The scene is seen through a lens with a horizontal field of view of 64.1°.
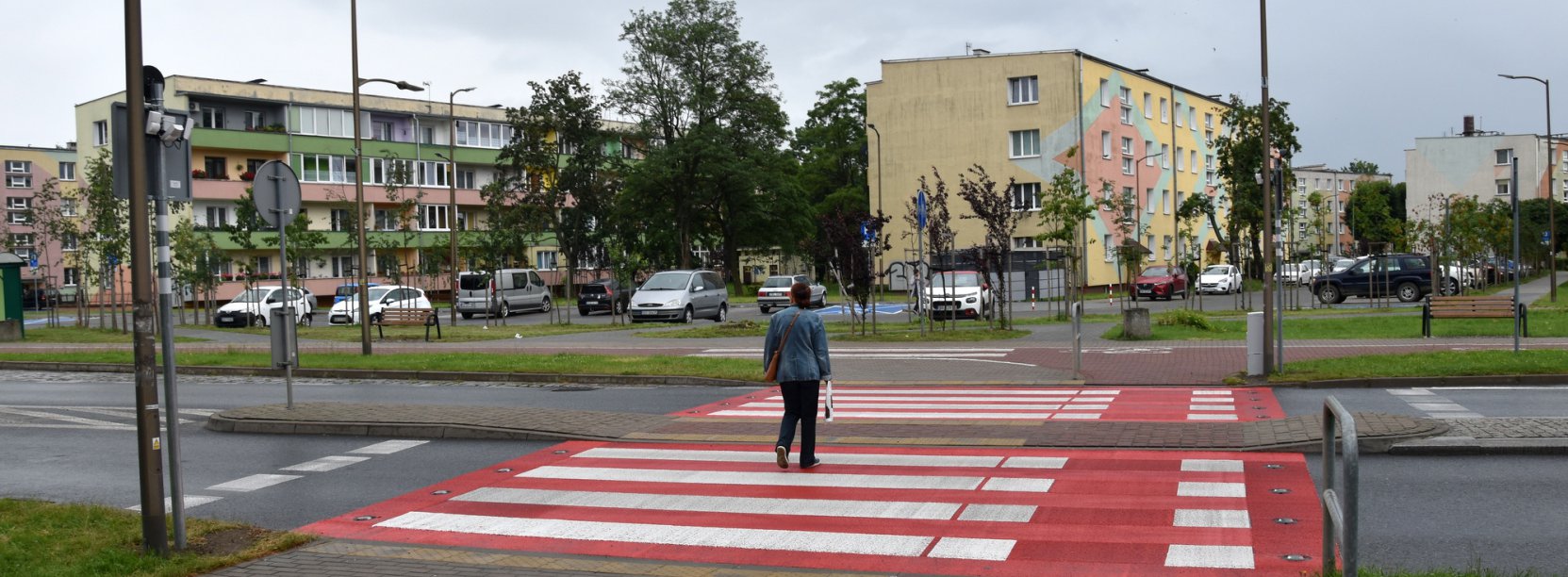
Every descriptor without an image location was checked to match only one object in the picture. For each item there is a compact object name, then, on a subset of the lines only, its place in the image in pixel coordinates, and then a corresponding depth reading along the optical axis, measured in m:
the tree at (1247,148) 54.91
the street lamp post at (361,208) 23.43
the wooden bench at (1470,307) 25.50
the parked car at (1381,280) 39.84
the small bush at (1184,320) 27.38
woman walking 9.51
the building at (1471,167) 91.12
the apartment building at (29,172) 89.23
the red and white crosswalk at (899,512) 6.71
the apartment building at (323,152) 64.75
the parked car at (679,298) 38.25
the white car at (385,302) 43.09
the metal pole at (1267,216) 16.09
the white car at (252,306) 41.53
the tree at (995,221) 27.84
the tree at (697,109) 61.72
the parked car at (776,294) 48.50
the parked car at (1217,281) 54.75
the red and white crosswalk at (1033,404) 12.70
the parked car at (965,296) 34.16
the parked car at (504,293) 47.41
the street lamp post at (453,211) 40.68
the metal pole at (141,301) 6.59
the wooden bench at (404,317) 35.66
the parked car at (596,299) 50.00
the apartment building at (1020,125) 59.34
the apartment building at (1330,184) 131.00
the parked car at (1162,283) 50.69
